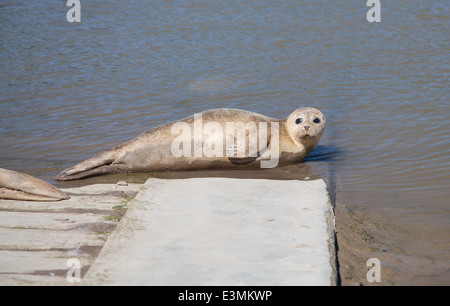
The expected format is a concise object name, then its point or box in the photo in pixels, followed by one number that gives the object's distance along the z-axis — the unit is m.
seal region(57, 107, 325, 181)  6.29
